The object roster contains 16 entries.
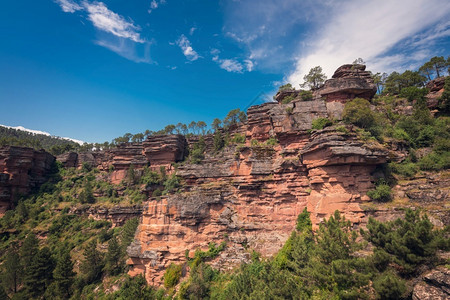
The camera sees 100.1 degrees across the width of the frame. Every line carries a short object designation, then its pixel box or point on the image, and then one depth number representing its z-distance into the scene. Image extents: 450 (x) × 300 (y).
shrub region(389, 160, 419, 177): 19.33
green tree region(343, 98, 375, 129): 23.25
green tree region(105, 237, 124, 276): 34.66
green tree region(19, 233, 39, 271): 34.09
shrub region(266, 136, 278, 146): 28.90
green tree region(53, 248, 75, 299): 29.83
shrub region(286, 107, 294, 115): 27.26
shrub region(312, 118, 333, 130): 24.27
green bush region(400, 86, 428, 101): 29.44
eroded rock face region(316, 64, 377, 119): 26.83
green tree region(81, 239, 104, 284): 33.91
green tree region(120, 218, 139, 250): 36.84
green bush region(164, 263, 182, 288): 25.46
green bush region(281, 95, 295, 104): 35.31
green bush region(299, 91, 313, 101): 31.97
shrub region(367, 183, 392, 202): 18.47
